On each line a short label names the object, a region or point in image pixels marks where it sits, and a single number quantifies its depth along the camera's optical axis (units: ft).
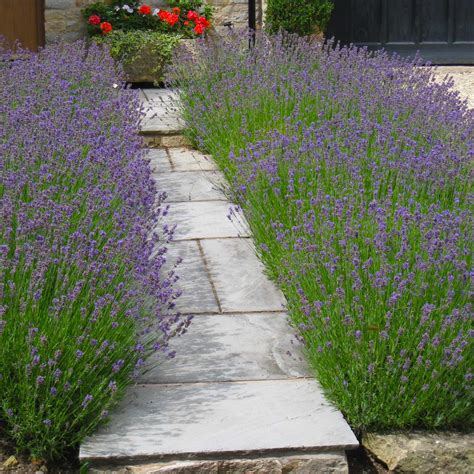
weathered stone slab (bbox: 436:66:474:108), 28.44
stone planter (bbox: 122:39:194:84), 28.63
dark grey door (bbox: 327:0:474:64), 33.04
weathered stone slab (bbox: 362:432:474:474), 10.12
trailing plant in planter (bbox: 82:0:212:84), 28.60
